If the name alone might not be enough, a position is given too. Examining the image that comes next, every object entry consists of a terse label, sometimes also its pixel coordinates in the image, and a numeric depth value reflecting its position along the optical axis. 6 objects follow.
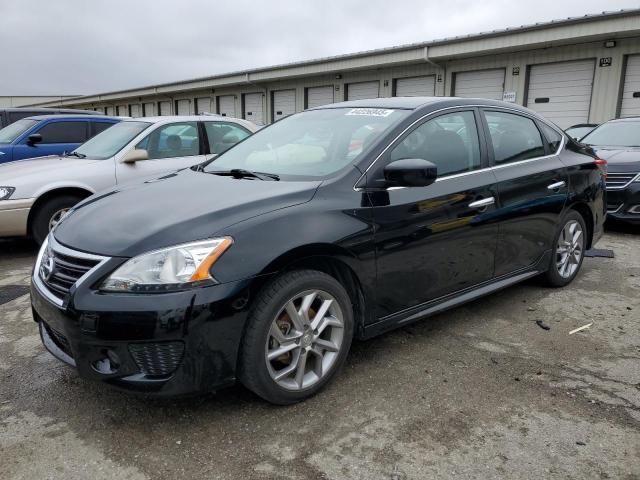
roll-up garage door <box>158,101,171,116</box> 32.35
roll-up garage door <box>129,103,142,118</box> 36.25
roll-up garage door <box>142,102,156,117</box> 34.53
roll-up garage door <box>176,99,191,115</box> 30.09
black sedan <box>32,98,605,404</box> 2.34
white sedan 5.64
